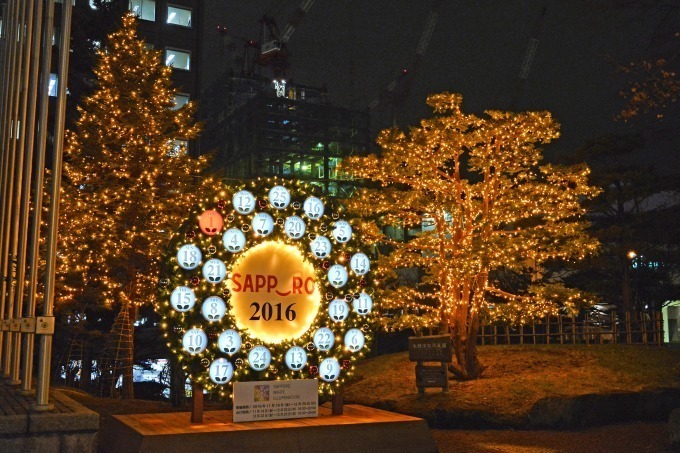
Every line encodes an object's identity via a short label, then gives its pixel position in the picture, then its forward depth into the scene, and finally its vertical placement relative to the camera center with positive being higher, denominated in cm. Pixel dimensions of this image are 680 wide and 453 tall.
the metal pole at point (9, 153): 1207 +303
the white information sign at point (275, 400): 964 -116
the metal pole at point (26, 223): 892 +140
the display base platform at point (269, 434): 869 -152
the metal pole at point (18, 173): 1062 +228
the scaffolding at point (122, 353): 2062 -106
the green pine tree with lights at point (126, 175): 2100 +437
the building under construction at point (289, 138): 11650 +3081
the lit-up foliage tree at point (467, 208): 1909 +309
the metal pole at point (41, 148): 894 +214
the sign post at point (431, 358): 1797 -103
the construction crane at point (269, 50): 14700 +5645
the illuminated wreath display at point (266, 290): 975 +40
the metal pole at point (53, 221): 783 +115
